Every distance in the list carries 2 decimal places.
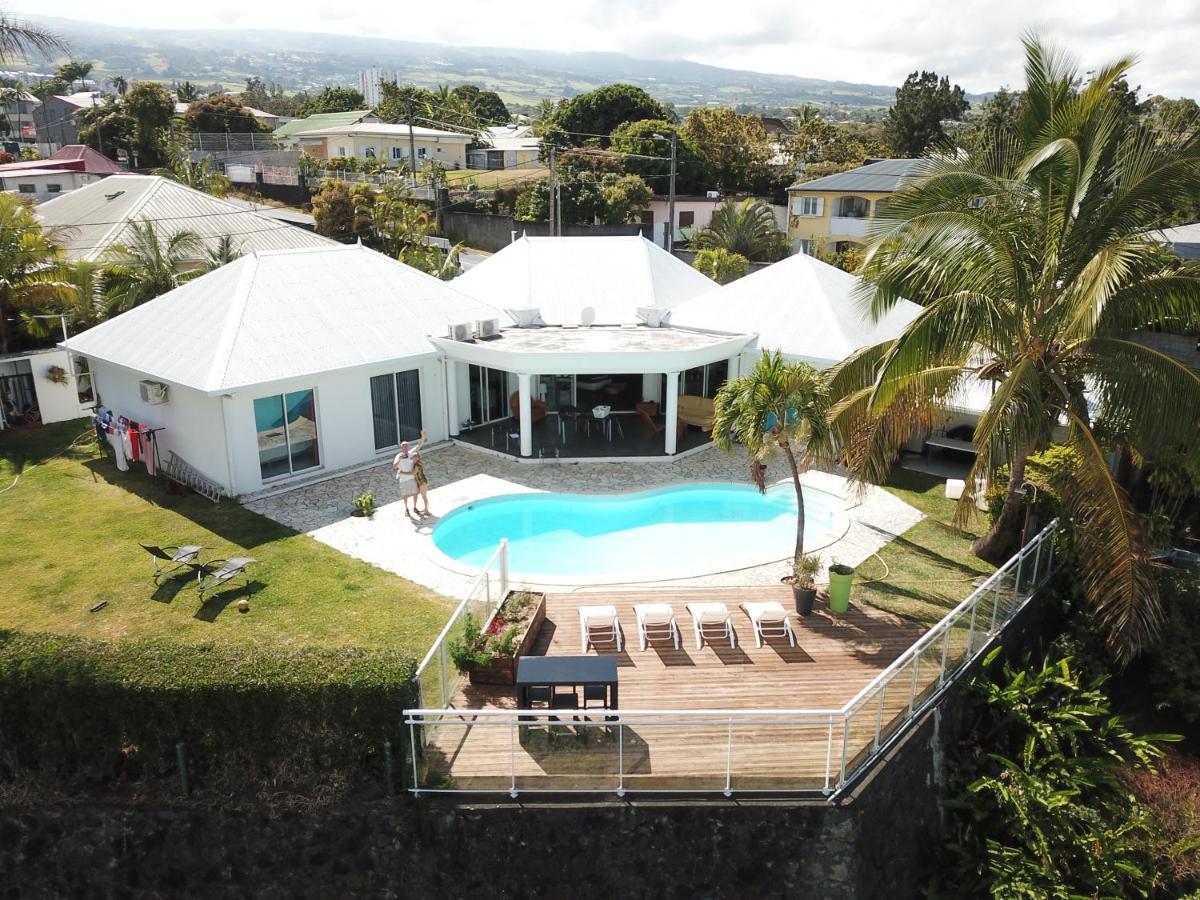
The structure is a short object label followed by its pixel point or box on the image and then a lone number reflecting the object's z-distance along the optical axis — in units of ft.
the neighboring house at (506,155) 259.39
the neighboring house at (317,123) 272.74
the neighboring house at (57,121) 336.49
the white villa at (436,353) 65.77
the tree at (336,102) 406.00
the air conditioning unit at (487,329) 77.66
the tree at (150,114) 248.52
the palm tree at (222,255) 100.12
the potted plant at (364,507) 61.77
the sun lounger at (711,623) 46.06
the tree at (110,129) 256.52
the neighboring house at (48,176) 176.14
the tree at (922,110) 255.50
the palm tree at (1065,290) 43.04
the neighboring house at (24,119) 362.49
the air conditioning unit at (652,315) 84.99
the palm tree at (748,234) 157.38
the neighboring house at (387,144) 247.70
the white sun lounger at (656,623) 46.06
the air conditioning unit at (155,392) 66.80
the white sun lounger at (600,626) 45.83
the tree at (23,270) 80.43
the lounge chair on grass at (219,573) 51.06
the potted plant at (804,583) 48.83
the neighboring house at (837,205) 158.10
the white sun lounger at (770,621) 46.21
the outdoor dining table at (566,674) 37.42
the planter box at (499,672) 41.34
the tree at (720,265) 131.13
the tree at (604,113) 250.78
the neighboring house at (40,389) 83.10
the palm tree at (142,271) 85.15
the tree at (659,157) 208.54
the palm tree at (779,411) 48.29
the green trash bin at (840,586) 48.85
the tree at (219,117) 280.10
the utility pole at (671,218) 162.24
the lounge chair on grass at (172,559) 52.31
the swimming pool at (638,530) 57.36
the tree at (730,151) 220.23
